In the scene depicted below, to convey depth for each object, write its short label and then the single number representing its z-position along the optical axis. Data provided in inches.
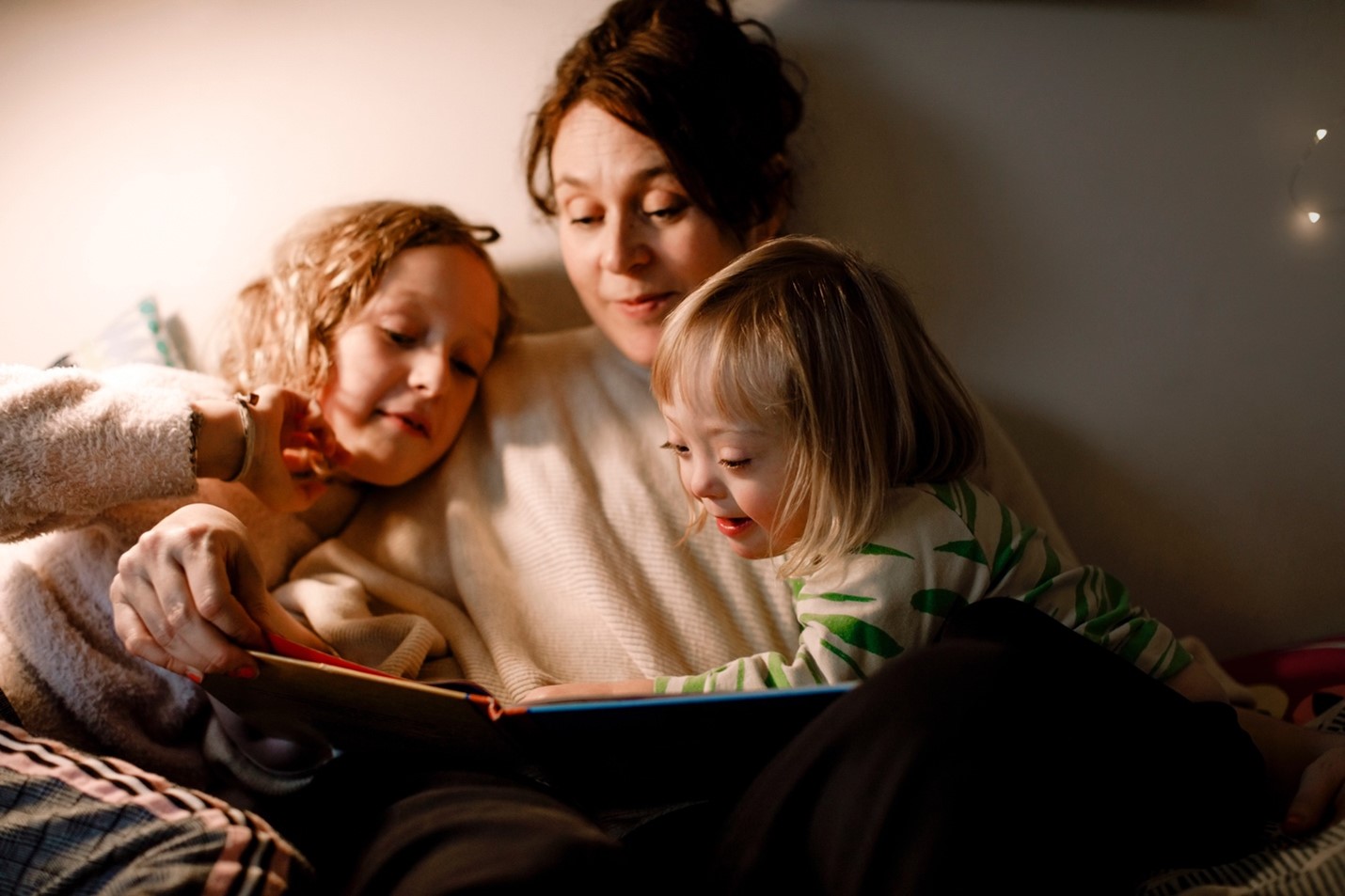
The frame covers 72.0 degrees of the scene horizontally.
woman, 41.1
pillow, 47.9
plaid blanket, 26.2
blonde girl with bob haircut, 31.3
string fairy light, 47.6
